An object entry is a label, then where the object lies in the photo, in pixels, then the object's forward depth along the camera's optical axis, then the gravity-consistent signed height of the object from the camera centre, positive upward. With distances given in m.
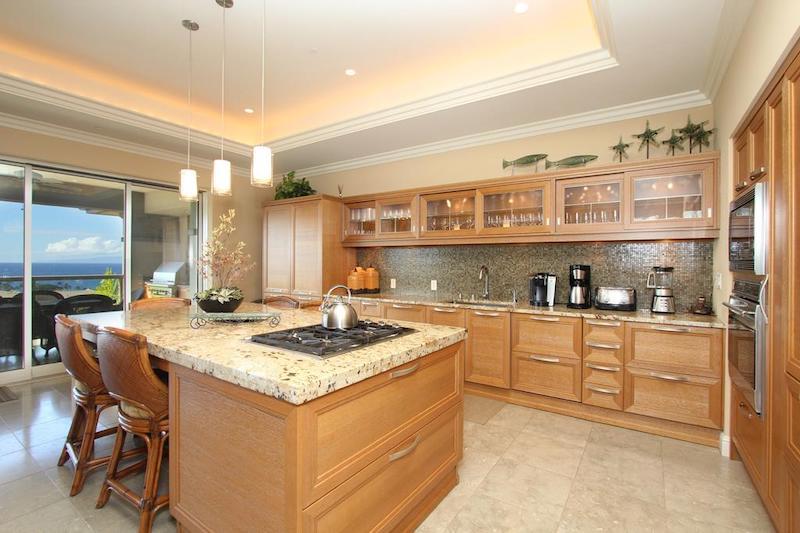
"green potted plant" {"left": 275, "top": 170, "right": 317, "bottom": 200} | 5.09 +1.05
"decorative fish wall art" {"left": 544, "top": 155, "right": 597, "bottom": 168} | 3.45 +0.98
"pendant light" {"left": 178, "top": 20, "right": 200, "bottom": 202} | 2.96 +0.63
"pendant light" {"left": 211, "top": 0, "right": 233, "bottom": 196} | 2.66 +0.63
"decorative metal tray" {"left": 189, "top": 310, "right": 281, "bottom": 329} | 2.27 -0.30
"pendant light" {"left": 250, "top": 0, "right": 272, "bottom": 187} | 2.44 +0.64
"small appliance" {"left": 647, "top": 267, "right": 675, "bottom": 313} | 3.04 -0.16
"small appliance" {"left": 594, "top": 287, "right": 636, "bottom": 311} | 3.15 -0.25
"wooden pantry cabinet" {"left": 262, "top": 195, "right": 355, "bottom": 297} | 4.64 +0.25
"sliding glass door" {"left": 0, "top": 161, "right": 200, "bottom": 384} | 3.94 +0.19
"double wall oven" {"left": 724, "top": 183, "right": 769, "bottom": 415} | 1.82 -0.15
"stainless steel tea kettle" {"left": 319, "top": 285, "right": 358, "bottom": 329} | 1.96 -0.25
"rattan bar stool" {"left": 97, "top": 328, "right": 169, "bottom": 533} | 1.64 -0.59
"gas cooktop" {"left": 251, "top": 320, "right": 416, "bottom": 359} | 1.56 -0.32
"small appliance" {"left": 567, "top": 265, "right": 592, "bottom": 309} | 3.36 -0.17
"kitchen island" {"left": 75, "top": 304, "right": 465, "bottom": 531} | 1.22 -0.61
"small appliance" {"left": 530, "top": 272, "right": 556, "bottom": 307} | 3.52 -0.19
